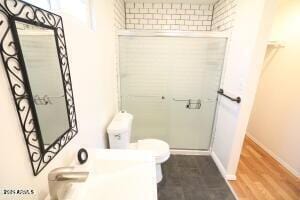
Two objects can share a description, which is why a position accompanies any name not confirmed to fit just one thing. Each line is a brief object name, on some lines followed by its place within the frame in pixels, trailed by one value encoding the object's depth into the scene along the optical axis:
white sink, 0.83
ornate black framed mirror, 0.54
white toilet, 1.56
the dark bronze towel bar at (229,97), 1.68
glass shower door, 2.09
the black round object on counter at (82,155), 0.96
